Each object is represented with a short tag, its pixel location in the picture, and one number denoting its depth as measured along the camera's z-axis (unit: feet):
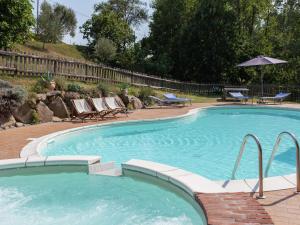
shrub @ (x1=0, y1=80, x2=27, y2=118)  33.17
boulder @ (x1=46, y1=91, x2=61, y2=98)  39.67
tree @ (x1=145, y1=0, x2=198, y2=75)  107.96
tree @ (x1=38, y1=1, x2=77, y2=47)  127.92
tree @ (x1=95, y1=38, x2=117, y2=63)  109.29
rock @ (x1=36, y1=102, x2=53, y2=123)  37.06
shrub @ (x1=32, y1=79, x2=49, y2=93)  40.42
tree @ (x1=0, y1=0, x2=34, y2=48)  55.06
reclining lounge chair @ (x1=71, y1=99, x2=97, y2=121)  38.99
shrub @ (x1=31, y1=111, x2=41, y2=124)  36.17
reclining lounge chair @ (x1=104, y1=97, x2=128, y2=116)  43.44
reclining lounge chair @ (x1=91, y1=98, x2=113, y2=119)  41.32
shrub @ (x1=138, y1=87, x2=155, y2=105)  58.03
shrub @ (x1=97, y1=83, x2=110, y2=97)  48.03
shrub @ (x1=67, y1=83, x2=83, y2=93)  43.50
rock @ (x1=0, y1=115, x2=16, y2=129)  33.15
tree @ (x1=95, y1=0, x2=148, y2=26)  156.43
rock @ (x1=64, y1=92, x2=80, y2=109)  41.34
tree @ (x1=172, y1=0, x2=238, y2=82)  89.86
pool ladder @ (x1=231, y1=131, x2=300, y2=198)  14.17
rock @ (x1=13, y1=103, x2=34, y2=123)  35.17
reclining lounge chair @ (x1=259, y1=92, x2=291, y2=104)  67.02
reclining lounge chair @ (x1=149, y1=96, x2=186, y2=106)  58.44
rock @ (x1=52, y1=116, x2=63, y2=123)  38.42
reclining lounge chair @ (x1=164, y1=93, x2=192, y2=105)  58.90
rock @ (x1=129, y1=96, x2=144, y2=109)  53.10
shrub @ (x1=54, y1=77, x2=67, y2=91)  43.24
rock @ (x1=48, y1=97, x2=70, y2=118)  39.81
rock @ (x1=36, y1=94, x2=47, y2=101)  37.63
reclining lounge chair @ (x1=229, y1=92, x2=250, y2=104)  68.73
